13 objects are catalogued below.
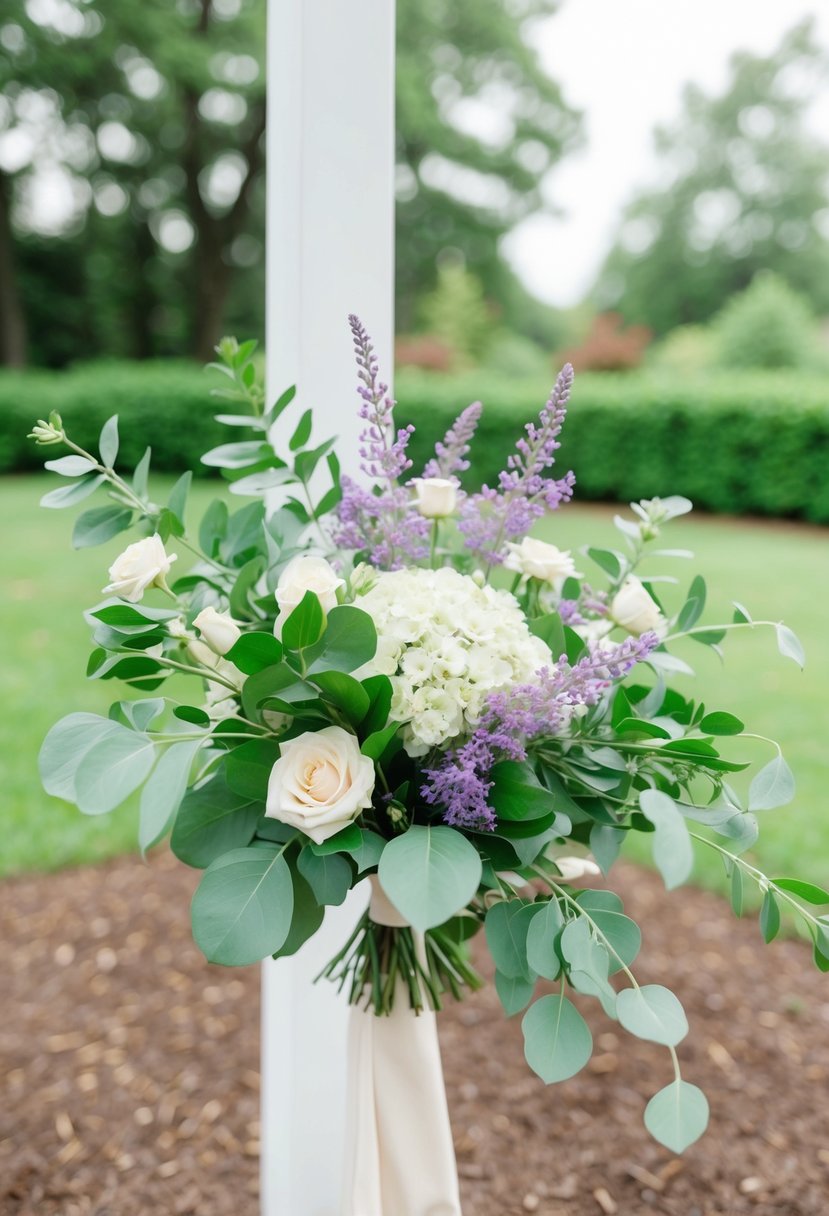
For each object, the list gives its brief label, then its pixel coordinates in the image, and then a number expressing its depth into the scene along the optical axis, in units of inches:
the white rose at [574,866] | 34.0
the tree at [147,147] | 437.7
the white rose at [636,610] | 33.7
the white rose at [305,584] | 28.2
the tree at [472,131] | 590.6
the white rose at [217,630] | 28.9
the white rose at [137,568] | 29.5
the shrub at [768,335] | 412.2
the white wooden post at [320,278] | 38.5
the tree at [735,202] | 797.9
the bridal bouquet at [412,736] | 25.4
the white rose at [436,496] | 33.3
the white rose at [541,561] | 34.0
